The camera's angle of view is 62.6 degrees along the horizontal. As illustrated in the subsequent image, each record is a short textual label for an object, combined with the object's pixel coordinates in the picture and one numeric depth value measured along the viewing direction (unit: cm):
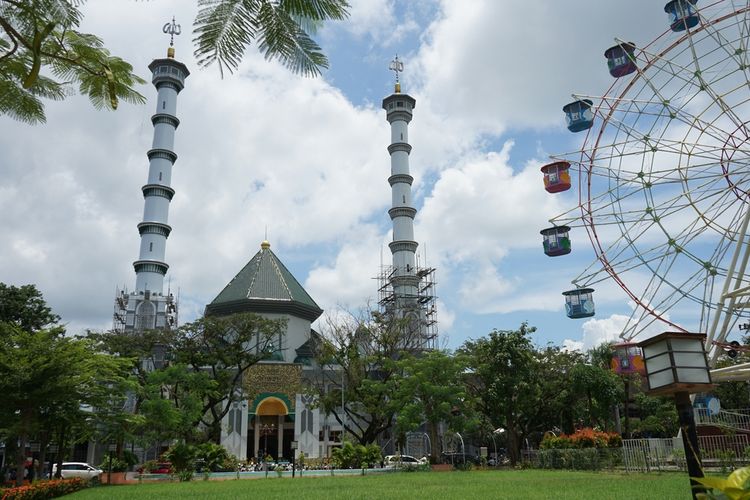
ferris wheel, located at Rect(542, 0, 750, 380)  2034
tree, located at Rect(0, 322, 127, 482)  1861
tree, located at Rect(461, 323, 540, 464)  3728
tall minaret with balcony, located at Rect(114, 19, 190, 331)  5300
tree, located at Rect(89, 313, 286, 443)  3553
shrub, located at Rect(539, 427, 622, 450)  3030
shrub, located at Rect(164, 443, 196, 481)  3052
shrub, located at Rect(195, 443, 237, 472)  3322
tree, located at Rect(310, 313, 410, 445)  3916
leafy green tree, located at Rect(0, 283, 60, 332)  4116
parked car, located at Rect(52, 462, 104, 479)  3279
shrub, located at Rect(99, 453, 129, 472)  3089
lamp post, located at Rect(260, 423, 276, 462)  4622
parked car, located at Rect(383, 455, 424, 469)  3297
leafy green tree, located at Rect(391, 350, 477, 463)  3331
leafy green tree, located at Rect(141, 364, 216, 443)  3198
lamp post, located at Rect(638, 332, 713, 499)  625
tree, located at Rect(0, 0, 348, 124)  637
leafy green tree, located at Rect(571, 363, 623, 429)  3703
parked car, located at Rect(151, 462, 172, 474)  3362
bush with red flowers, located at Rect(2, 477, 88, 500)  1669
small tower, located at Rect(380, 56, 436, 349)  5694
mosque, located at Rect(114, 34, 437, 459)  4575
